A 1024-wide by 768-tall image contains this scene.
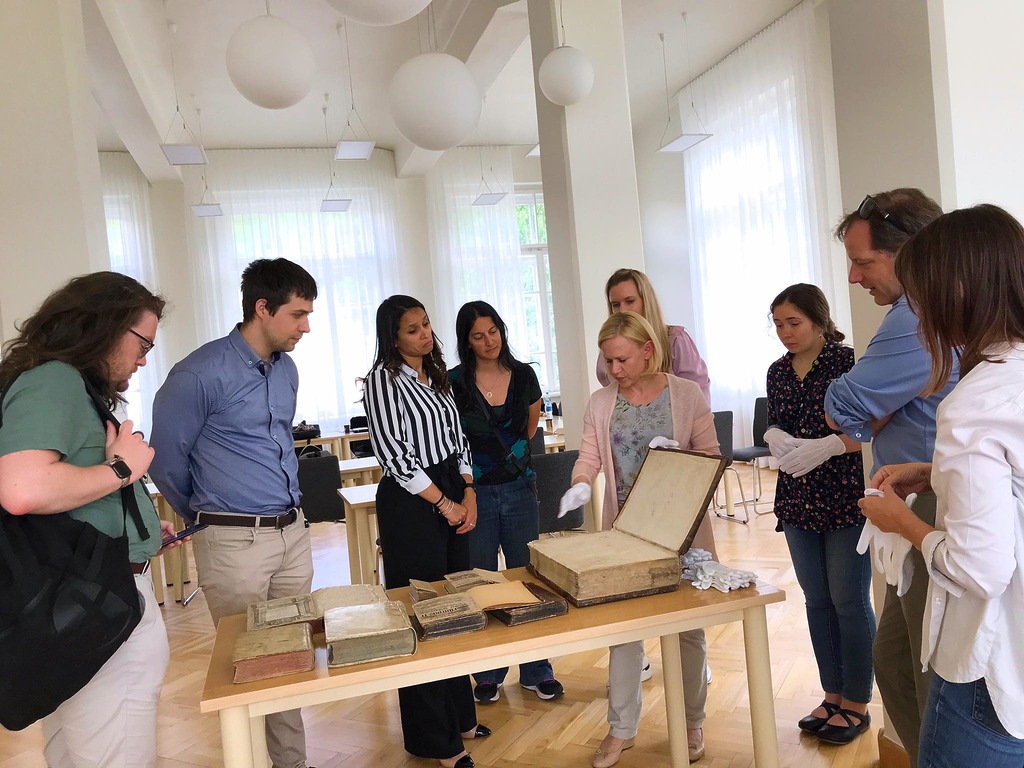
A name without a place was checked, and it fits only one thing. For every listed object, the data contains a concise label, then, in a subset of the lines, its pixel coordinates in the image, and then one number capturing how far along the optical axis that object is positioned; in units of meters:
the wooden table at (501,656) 1.49
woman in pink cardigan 2.43
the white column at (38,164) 3.16
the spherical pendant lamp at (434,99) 3.22
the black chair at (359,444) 8.55
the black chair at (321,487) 5.03
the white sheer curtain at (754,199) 7.27
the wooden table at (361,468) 5.39
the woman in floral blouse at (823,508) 2.50
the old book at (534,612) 1.70
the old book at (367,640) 1.56
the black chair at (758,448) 6.18
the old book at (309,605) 1.75
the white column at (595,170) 4.59
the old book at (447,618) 1.67
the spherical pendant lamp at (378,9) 2.28
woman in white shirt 1.20
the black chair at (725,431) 5.70
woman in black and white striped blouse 2.63
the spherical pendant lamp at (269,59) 3.21
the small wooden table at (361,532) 4.03
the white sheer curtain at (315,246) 10.00
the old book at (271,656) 1.52
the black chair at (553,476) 4.01
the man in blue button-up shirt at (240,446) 2.26
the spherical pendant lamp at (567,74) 3.97
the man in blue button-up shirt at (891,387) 1.86
